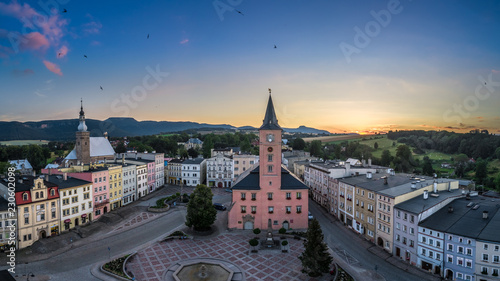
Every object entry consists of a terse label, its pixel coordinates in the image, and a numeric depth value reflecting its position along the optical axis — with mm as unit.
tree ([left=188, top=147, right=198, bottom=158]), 138375
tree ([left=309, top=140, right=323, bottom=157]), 149500
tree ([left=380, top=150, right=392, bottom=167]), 112250
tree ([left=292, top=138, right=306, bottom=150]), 175500
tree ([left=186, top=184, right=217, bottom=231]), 47781
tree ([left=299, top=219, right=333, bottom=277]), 33750
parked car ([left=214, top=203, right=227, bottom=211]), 65000
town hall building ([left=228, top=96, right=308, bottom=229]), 52031
